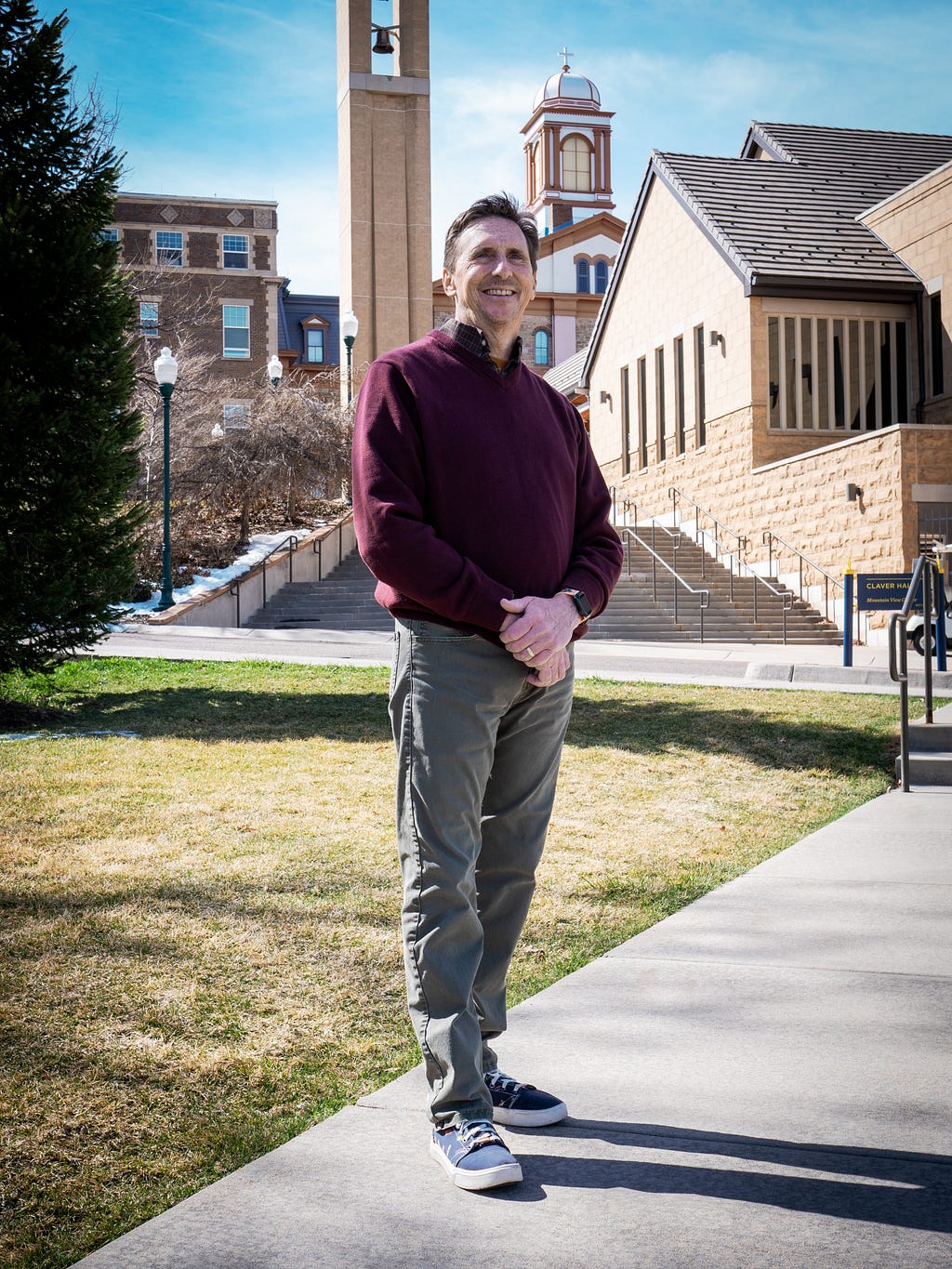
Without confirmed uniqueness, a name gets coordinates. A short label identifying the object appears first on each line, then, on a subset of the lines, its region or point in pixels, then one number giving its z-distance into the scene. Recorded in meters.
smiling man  2.77
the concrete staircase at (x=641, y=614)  21.19
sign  15.31
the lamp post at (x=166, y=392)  20.27
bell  34.22
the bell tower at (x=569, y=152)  62.94
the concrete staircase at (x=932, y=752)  8.20
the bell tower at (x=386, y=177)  35.34
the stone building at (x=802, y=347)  21.47
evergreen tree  10.42
